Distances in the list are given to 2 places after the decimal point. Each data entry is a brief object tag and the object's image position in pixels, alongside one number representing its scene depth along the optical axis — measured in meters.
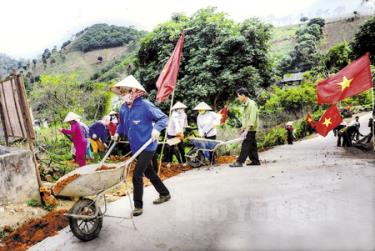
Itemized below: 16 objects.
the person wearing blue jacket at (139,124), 5.21
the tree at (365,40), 15.30
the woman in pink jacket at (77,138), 8.05
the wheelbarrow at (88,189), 4.30
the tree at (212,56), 13.76
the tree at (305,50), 61.22
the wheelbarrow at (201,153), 9.38
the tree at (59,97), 19.28
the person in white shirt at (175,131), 10.04
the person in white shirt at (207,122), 10.03
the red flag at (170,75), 8.16
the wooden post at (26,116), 6.15
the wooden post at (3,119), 7.03
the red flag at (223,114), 13.78
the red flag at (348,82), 8.86
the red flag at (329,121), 11.70
